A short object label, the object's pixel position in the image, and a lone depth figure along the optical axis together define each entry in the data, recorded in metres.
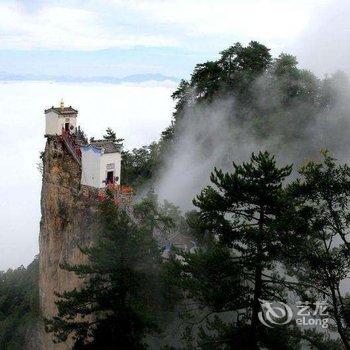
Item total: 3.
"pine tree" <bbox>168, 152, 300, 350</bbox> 14.09
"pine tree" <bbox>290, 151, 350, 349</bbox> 14.62
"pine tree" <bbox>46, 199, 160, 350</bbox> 16.67
